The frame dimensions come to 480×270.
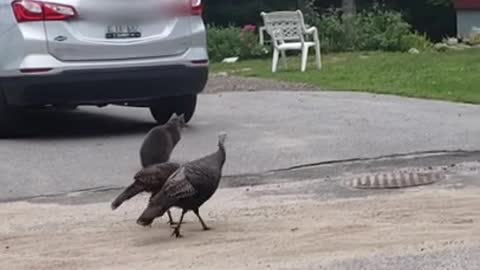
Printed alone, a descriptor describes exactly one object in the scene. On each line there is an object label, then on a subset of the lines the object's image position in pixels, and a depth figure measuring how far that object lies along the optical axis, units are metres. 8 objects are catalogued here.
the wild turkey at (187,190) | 7.39
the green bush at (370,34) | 25.91
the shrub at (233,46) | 26.45
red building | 31.53
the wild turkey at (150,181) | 7.71
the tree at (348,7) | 30.44
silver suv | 11.56
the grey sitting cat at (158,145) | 8.90
